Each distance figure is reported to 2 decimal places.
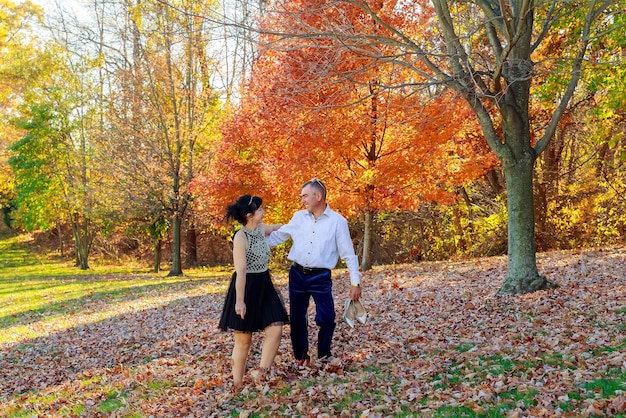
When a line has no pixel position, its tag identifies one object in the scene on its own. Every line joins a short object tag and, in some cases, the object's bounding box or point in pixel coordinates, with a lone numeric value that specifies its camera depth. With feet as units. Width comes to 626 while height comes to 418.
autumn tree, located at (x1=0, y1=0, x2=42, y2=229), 103.81
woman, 18.52
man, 19.42
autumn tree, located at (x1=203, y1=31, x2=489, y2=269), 45.09
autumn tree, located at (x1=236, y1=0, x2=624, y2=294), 28.60
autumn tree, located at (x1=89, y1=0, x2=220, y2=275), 77.82
